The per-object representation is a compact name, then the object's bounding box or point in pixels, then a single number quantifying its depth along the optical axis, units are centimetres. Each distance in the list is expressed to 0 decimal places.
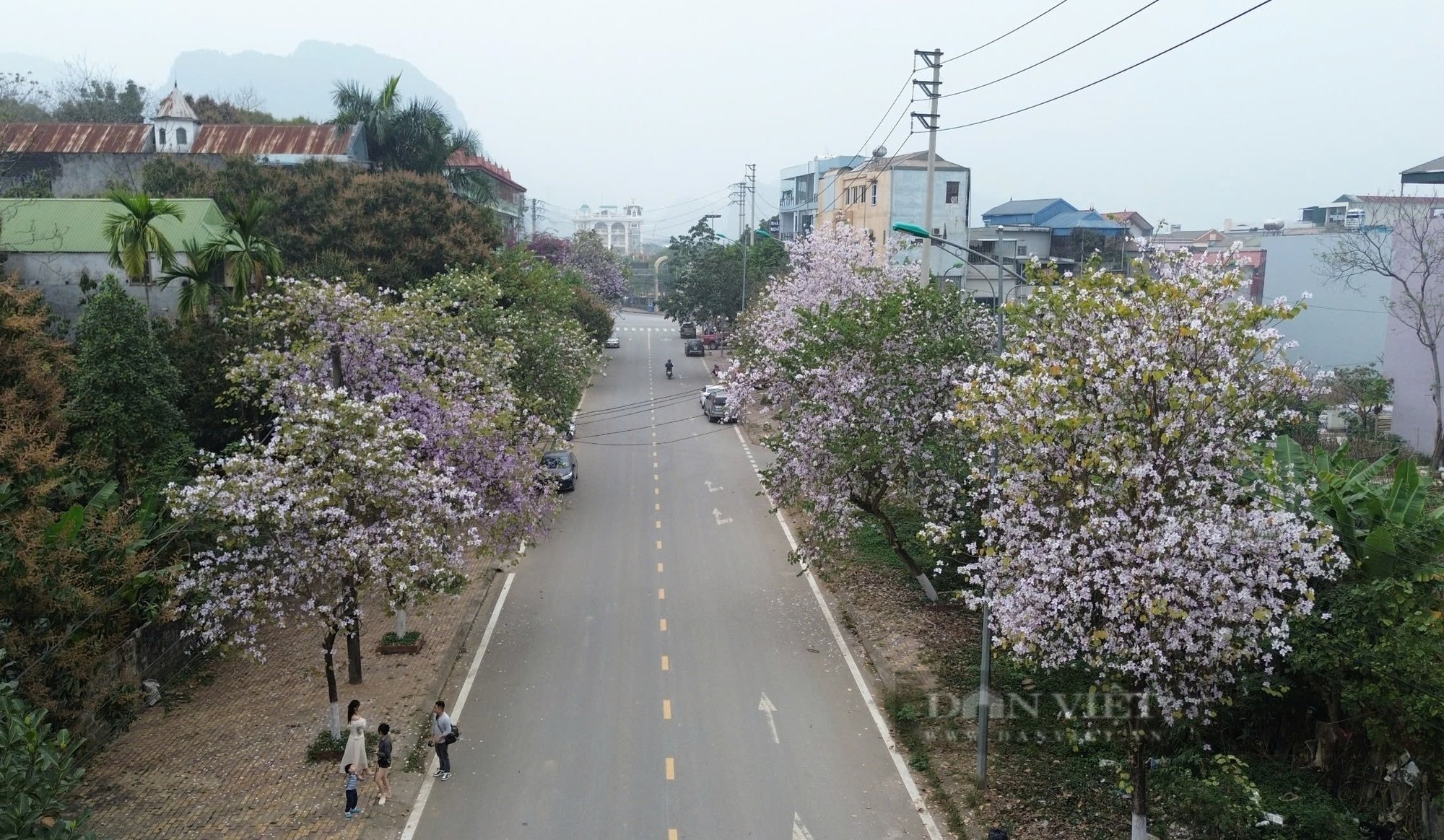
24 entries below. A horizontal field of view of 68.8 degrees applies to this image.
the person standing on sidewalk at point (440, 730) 1505
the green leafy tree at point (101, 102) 6562
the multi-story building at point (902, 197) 5256
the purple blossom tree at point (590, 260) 7856
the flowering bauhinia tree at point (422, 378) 1848
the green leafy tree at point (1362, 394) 3612
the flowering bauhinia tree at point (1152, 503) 1096
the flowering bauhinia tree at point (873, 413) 1980
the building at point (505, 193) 6788
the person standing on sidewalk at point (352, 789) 1380
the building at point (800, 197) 8906
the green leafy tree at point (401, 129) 4197
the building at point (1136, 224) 6956
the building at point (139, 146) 4391
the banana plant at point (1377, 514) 1367
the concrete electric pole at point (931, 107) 2714
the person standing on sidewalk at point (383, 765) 1436
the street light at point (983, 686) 1468
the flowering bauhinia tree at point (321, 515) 1458
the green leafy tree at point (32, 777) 917
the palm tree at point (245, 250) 2277
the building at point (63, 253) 2775
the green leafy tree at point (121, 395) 1948
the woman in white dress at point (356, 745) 1402
